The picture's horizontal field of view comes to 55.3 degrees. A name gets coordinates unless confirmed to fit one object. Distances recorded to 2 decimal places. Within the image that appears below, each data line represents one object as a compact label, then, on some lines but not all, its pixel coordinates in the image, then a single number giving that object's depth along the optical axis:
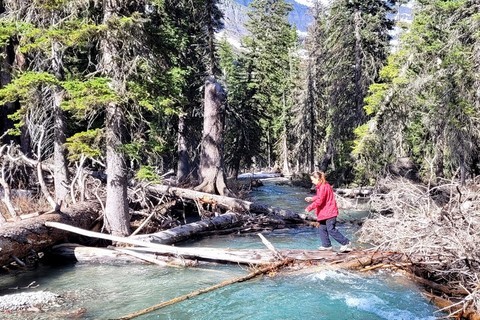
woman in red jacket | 10.26
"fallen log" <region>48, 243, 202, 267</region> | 10.52
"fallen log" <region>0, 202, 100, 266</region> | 9.91
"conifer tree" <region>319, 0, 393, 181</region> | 27.75
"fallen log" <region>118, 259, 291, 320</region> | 7.43
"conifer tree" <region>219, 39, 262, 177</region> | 34.03
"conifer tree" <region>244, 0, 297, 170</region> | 35.84
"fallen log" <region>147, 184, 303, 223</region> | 16.67
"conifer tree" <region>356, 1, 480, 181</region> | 18.03
